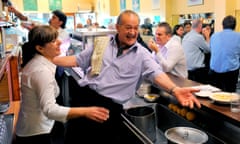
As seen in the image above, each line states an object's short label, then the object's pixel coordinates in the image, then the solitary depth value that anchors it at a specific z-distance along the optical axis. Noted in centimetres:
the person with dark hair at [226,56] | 393
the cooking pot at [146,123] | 225
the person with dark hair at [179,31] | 536
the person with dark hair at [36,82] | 161
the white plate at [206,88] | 207
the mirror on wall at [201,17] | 548
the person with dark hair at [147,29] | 586
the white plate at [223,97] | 176
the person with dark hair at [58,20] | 385
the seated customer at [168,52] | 290
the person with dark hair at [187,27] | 539
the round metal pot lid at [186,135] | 185
